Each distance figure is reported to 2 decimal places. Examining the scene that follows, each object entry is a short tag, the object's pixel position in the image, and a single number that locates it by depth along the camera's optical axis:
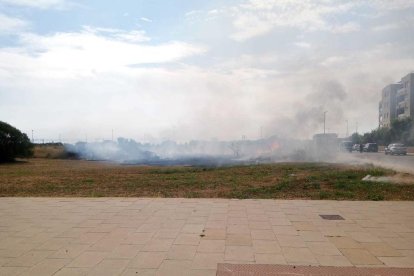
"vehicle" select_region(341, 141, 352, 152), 51.76
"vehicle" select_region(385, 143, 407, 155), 39.91
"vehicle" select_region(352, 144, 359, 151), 58.46
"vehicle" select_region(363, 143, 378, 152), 52.16
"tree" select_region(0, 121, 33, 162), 33.84
